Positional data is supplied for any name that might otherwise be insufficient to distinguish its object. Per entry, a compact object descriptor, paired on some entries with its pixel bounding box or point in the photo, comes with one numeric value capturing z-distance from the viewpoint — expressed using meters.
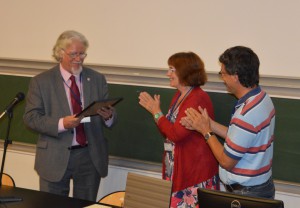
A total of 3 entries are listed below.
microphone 3.12
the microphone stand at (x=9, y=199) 3.01
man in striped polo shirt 2.91
